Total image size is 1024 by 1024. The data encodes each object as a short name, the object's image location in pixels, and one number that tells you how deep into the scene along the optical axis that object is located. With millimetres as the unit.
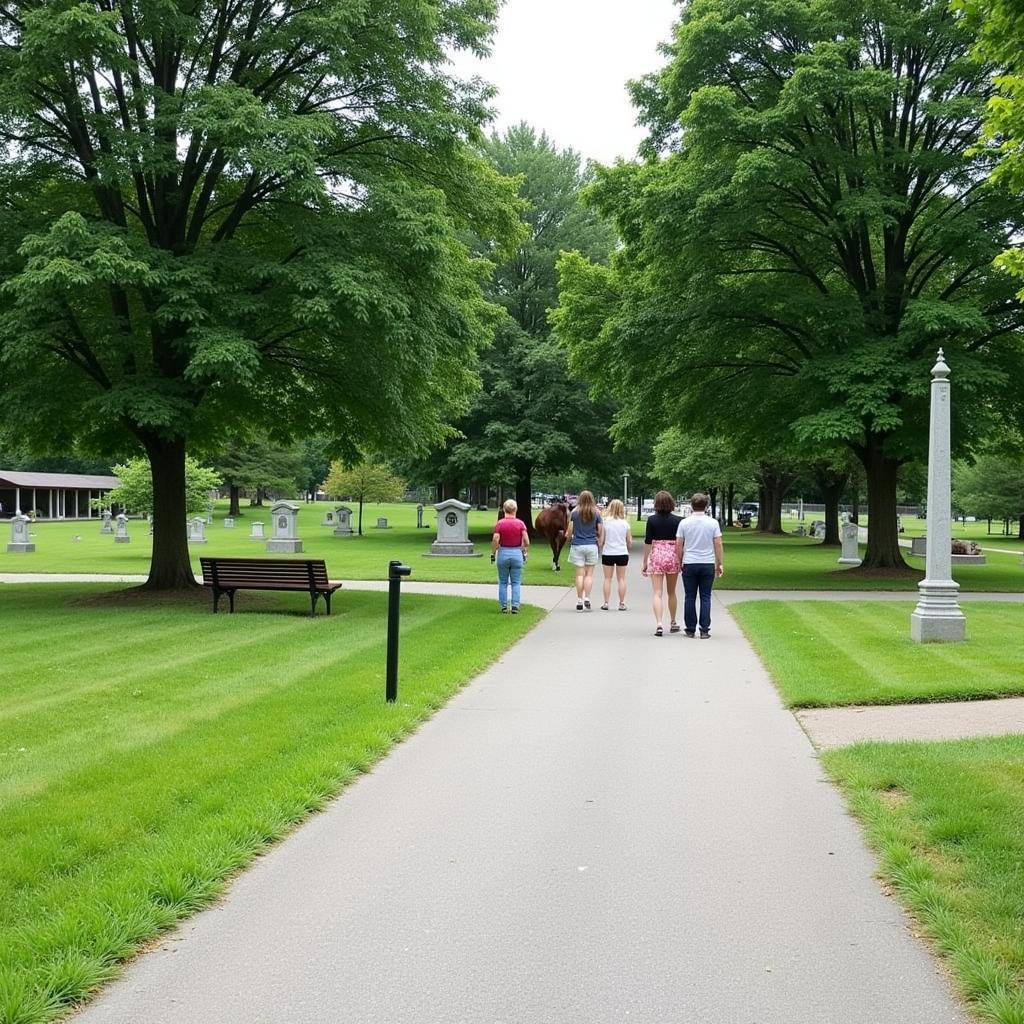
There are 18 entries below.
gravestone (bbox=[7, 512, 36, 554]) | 34125
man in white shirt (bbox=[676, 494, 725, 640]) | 12062
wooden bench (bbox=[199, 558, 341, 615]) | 14234
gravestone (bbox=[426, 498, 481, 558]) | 30750
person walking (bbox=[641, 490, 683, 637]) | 12523
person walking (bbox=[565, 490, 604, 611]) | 14891
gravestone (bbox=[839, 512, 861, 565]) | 27891
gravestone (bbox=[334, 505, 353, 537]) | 46075
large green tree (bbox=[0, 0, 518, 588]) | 13078
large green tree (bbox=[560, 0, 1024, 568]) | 19047
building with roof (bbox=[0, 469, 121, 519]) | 69938
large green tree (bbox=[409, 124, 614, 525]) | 39156
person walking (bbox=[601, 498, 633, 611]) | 14805
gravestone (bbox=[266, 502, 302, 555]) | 33688
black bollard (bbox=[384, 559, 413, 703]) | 7844
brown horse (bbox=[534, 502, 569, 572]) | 23219
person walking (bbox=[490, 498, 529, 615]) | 14164
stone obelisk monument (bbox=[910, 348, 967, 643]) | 11469
